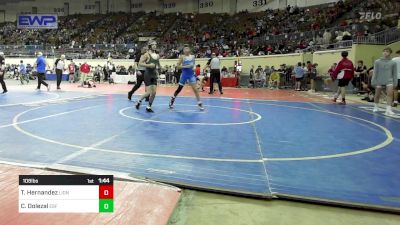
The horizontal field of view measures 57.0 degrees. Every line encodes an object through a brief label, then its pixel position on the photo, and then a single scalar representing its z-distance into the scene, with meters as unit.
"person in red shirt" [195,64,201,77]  21.95
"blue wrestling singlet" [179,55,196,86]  10.14
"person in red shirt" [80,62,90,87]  22.20
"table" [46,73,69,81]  30.81
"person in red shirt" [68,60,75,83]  25.40
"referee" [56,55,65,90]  17.66
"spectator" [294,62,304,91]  19.67
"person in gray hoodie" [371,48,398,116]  9.78
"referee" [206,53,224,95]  16.08
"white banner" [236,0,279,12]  36.00
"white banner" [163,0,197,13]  43.38
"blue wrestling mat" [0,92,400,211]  3.87
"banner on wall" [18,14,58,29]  36.34
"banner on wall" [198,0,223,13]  40.84
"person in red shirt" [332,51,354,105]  12.09
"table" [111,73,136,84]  26.67
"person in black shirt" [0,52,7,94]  14.38
